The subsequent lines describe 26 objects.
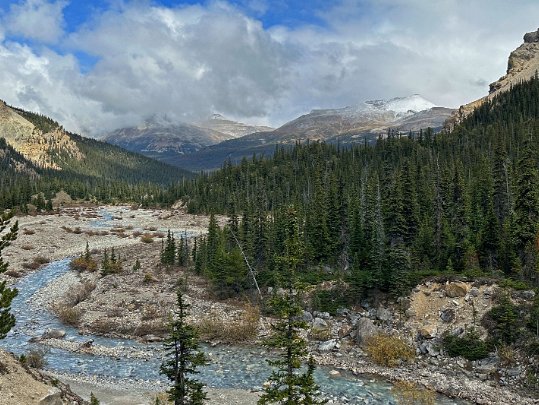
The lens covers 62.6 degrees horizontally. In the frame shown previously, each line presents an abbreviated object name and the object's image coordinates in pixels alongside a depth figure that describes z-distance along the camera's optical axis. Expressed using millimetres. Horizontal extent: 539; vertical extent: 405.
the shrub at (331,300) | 46250
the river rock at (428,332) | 37594
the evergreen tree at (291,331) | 17812
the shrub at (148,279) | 61456
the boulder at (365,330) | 38781
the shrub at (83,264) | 69188
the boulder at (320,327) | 41000
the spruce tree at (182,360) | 19281
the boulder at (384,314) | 41531
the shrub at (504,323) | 34062
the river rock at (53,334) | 41478
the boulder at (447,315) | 38125
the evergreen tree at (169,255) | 69875
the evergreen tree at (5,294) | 17625
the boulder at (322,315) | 44909
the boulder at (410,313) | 40719
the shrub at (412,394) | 27984
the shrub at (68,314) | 46500
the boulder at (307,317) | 44119
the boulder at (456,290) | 39719
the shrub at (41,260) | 73688
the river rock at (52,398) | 17198
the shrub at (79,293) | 53656
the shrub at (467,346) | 34094
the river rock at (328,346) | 38750
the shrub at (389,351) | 35438
